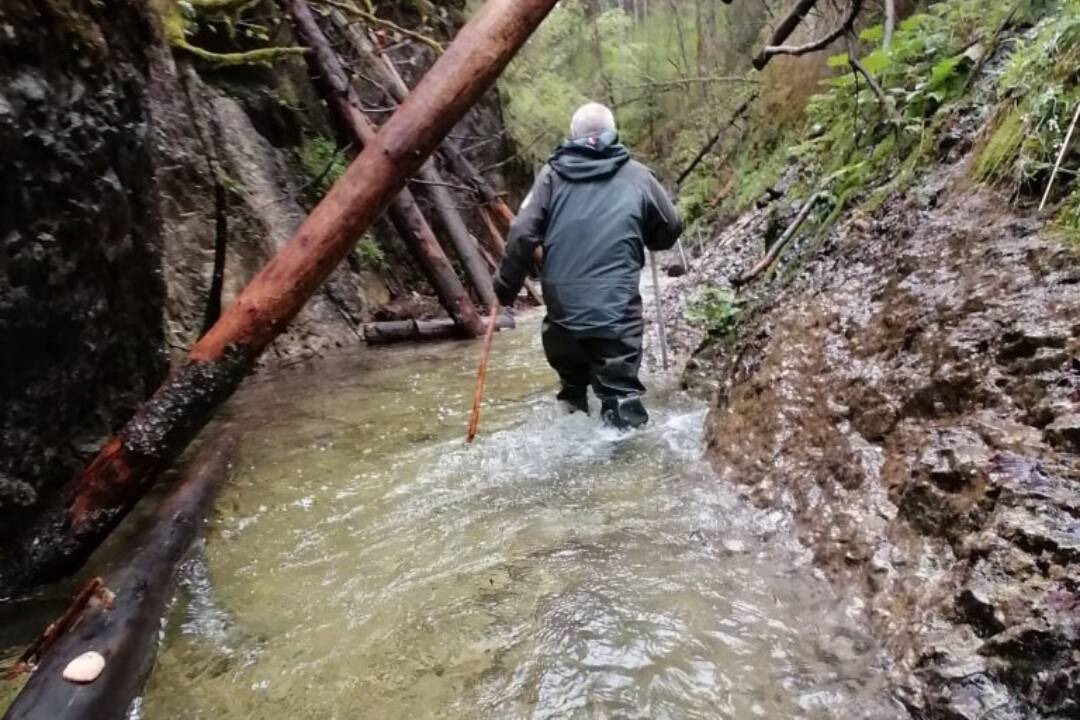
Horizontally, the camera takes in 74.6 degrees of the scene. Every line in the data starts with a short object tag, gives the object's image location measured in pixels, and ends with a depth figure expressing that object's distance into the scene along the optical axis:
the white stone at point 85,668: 2.00
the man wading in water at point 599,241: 4.84
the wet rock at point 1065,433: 2.12
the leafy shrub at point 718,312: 5.50
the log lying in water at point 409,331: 8.74
